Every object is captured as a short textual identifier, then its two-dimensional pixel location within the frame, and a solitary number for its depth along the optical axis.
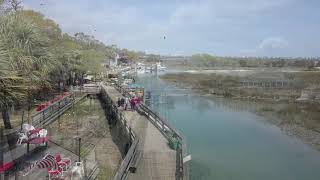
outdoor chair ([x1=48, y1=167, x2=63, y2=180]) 9.95
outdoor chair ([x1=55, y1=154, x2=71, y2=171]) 10.41
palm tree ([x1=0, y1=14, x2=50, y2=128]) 7.77
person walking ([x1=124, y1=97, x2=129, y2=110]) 19.01
